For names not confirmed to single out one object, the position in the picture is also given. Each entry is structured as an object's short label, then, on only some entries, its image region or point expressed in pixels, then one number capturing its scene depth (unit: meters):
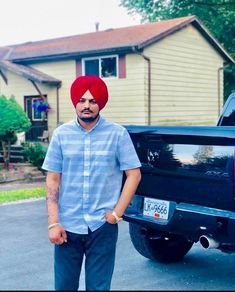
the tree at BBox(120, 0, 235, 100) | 27.77
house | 19.86
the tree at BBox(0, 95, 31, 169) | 14.29
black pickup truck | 4.36
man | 3.17
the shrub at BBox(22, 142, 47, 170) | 14.03
